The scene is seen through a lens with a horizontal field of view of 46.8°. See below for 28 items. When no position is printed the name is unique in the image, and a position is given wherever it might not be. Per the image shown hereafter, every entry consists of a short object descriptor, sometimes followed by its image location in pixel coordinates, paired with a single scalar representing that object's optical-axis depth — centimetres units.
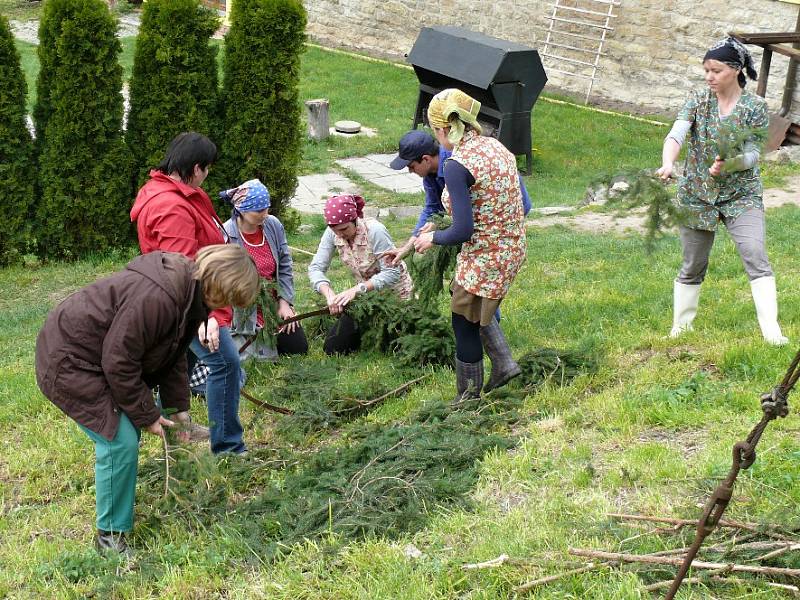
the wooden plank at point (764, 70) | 1324
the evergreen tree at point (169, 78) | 954
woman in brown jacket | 370
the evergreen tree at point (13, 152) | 937
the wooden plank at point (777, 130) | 1344
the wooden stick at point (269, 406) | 570
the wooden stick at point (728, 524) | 350
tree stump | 1518
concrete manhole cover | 1605
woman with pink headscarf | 627
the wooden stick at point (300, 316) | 631
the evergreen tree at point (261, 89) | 995
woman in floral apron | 470
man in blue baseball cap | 540
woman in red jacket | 491
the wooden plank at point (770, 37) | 1271
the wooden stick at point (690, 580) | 328
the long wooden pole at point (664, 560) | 325
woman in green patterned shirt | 530
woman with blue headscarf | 596
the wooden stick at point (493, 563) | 351
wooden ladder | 1703
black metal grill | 1349
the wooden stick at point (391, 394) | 571
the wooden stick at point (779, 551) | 331
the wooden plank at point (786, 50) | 1244
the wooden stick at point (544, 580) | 340
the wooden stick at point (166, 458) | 414
